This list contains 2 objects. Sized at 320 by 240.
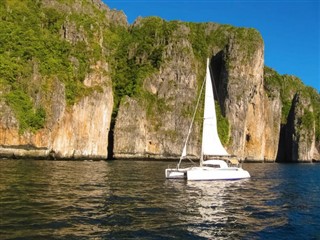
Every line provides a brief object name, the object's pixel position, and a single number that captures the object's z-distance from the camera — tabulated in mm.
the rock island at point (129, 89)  92375
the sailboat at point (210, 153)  48188
